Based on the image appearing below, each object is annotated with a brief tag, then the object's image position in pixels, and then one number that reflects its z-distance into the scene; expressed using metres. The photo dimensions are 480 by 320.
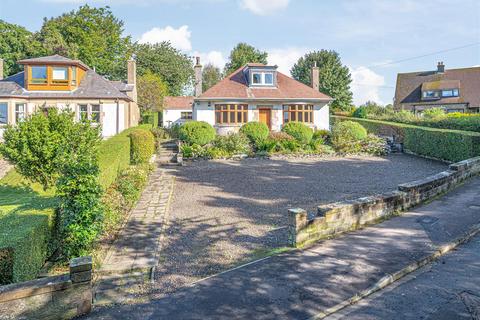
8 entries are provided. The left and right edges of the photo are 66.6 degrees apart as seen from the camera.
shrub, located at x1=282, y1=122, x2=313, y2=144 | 24.55
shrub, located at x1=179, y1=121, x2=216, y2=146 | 22.73
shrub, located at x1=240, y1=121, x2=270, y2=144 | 23.78
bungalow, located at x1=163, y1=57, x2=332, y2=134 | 28.14
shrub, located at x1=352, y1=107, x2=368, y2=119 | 40.88
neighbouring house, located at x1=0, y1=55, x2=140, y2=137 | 26.80
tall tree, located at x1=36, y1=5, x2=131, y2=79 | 44.94
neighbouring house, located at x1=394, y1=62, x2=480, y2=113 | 44.34
